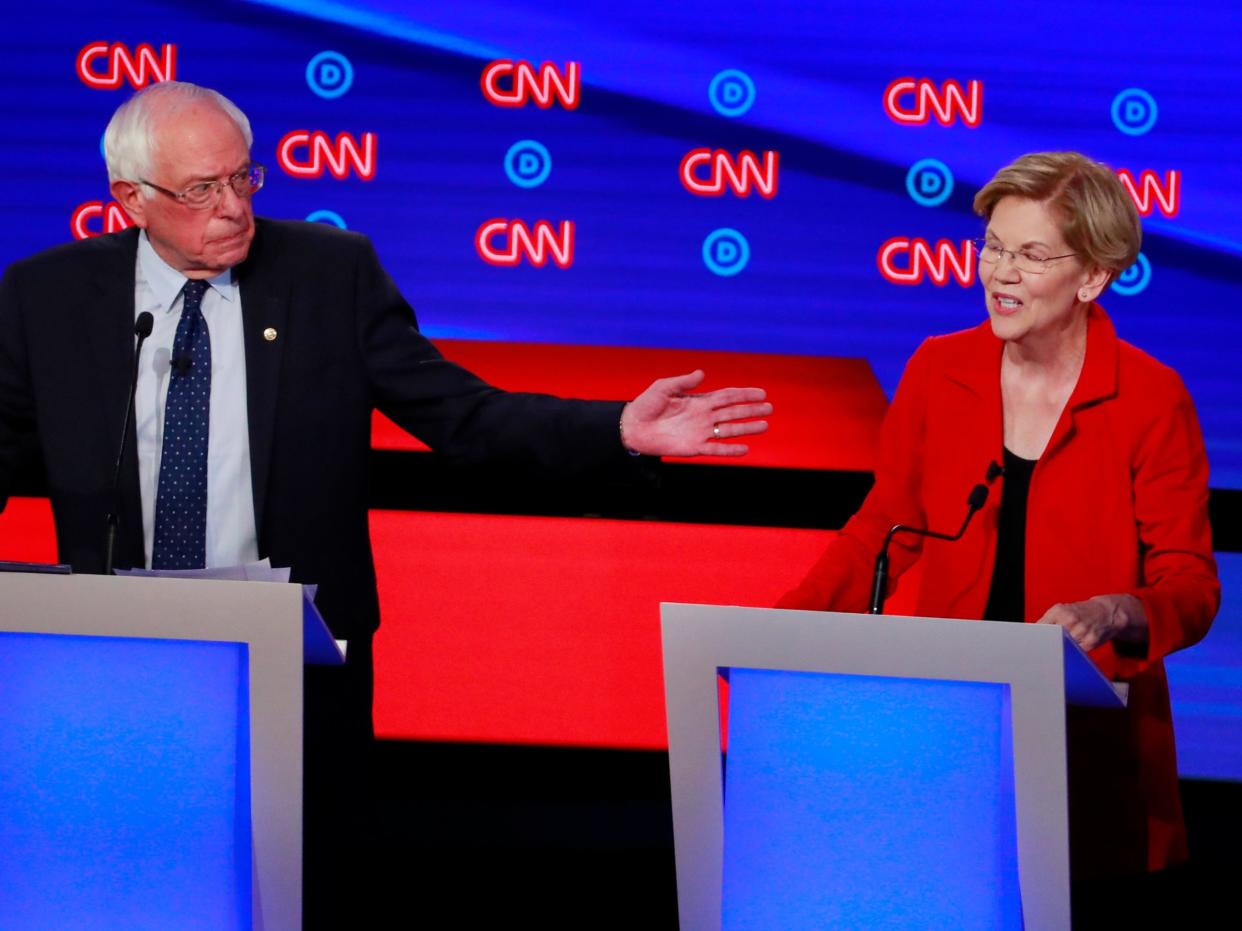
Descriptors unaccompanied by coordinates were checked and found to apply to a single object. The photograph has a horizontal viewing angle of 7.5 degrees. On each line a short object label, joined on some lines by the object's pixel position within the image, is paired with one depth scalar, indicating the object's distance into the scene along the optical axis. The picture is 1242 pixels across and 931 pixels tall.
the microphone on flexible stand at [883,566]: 11.55
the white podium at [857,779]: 11.27
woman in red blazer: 11.84
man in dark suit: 11.89
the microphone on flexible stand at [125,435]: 11.59
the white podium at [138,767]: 11.29
